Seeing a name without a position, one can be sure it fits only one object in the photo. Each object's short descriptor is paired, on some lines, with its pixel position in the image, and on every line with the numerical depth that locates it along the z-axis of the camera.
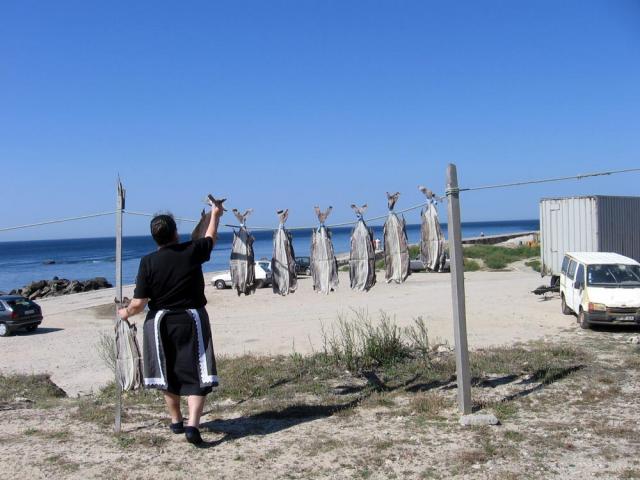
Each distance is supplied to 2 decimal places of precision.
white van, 14.32
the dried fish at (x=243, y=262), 8.77
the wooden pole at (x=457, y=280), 6.87
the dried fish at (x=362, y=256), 8.74
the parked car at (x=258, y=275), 31.64
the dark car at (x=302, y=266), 37.00
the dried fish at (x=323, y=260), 8.93
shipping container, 20.33
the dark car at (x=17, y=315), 21.38
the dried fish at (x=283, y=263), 8.84
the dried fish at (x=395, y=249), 8.77
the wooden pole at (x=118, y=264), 6.48
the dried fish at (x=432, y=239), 8.53
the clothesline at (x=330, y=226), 8.39
